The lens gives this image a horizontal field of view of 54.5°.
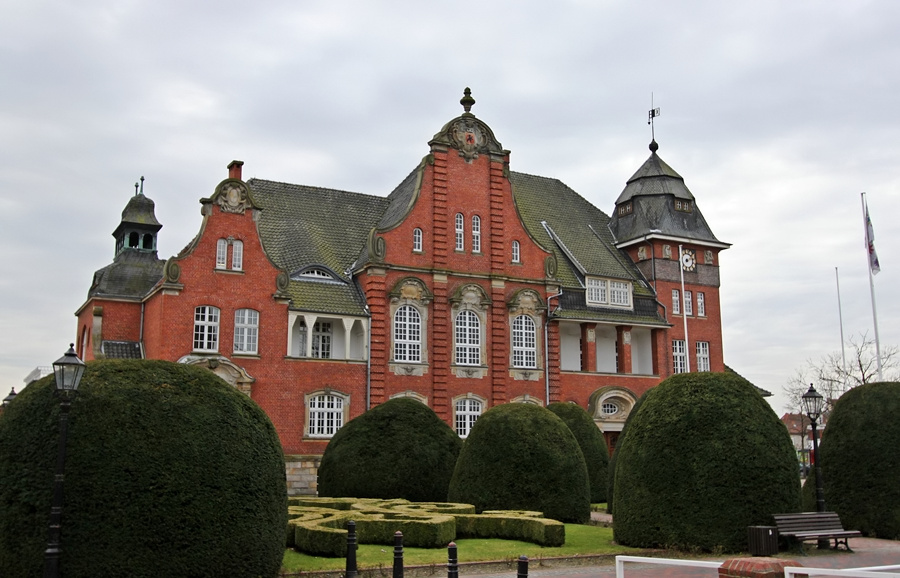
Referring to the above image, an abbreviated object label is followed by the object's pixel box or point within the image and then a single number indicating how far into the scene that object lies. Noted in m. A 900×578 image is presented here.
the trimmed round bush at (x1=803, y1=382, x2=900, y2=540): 22.94
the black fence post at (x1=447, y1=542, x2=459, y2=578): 11.92
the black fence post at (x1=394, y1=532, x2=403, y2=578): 13.34
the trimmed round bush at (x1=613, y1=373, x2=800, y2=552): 19.22
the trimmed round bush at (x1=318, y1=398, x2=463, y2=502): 27.50
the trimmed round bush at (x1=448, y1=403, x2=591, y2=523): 24.50
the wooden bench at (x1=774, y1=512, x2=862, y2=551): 19.12
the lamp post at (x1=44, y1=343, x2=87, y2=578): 12.48
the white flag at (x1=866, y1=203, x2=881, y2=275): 39.28
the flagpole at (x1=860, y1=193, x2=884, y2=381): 39.38
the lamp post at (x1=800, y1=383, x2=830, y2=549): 21.76
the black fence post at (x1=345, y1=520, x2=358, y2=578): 14.66
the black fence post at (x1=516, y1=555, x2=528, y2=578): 11.10
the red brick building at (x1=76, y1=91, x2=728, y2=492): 36.88
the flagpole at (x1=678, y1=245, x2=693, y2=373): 49.25
